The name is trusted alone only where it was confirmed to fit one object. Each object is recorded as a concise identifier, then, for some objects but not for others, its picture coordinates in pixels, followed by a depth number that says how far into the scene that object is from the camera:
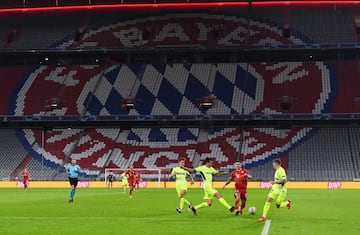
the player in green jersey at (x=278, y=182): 20.84
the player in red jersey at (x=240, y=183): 23.41
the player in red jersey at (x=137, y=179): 49.20
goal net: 61.66
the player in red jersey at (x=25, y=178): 53.84
